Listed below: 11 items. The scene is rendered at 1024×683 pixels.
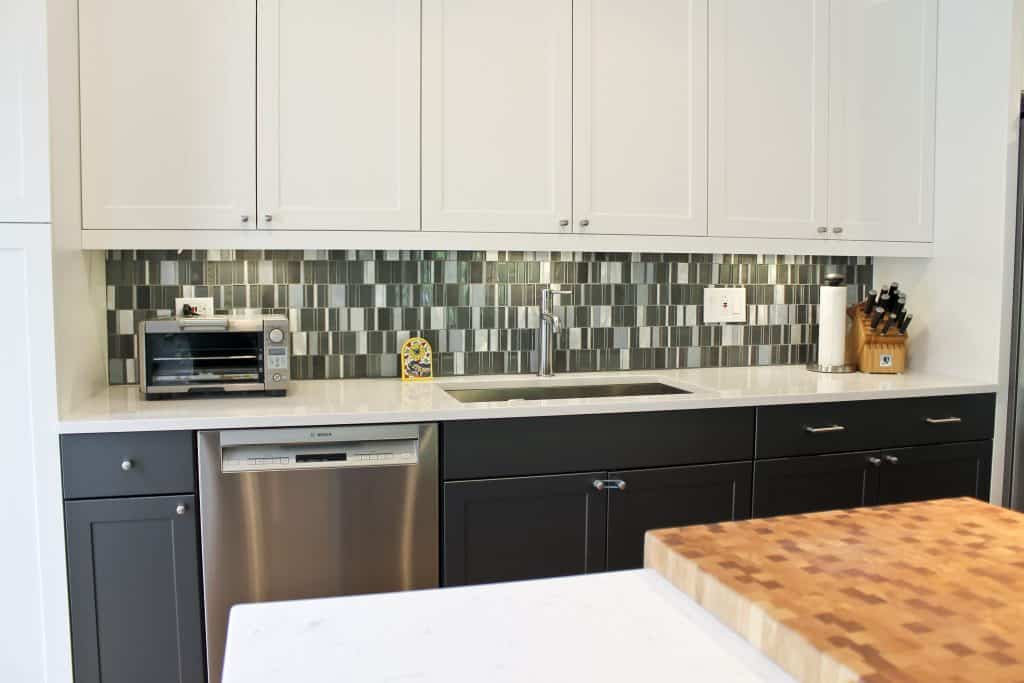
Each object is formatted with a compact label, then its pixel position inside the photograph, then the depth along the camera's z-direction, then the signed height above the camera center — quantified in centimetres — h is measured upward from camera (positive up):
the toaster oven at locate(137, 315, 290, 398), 227 -22
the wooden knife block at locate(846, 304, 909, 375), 305 -26
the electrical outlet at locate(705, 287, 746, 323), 316 -10
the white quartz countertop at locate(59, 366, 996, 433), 206 -35
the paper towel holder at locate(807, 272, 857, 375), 305 -33
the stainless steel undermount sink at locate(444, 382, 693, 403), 275 -39
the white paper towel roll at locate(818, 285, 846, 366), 305 -17
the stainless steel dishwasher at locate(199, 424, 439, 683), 208 -62
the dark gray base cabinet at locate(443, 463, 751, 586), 226 -69
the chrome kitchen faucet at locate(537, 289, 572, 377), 288 -23
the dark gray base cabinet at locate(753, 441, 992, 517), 257 -65
